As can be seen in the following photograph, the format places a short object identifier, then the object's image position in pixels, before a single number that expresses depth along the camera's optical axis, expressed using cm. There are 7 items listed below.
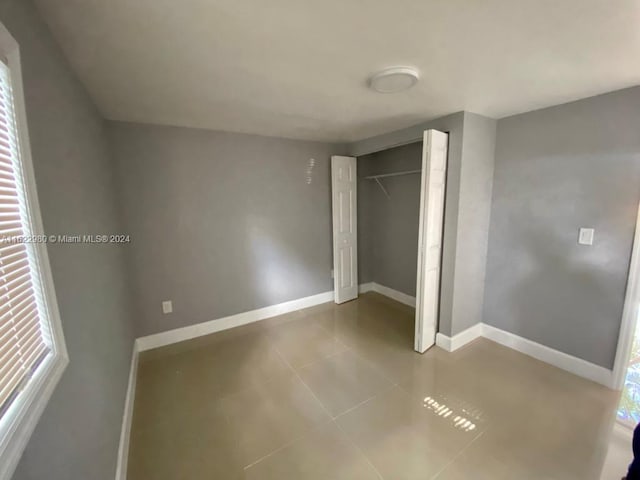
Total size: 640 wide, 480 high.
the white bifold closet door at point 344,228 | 360
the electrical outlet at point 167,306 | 276
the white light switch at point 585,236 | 208
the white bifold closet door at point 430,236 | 231
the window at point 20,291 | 63
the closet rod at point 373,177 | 359
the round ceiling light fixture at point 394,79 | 154
